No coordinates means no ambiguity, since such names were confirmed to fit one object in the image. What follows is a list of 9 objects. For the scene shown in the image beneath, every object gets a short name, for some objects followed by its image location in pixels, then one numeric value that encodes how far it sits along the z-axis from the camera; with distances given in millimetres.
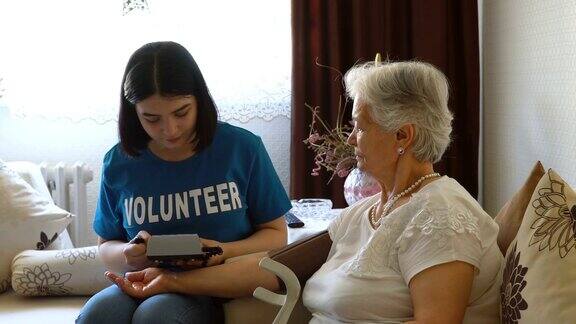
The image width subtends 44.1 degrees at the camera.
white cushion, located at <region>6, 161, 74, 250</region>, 2438
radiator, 2797
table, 2205
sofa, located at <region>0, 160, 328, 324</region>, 1986
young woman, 1651
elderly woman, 1235
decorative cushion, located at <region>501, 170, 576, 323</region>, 1128
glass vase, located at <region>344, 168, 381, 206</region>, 2205
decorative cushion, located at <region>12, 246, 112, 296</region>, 2078
